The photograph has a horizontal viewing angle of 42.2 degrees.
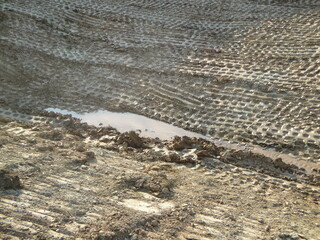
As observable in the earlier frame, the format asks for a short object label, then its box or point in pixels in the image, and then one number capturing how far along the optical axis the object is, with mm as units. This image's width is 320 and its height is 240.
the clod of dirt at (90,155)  5805
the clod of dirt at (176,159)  6215
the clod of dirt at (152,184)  4988
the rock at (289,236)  4170
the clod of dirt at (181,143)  6664
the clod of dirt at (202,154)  6375
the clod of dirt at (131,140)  6746
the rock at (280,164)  6234
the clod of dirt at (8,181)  4543
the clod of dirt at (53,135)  6567
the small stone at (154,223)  4188
